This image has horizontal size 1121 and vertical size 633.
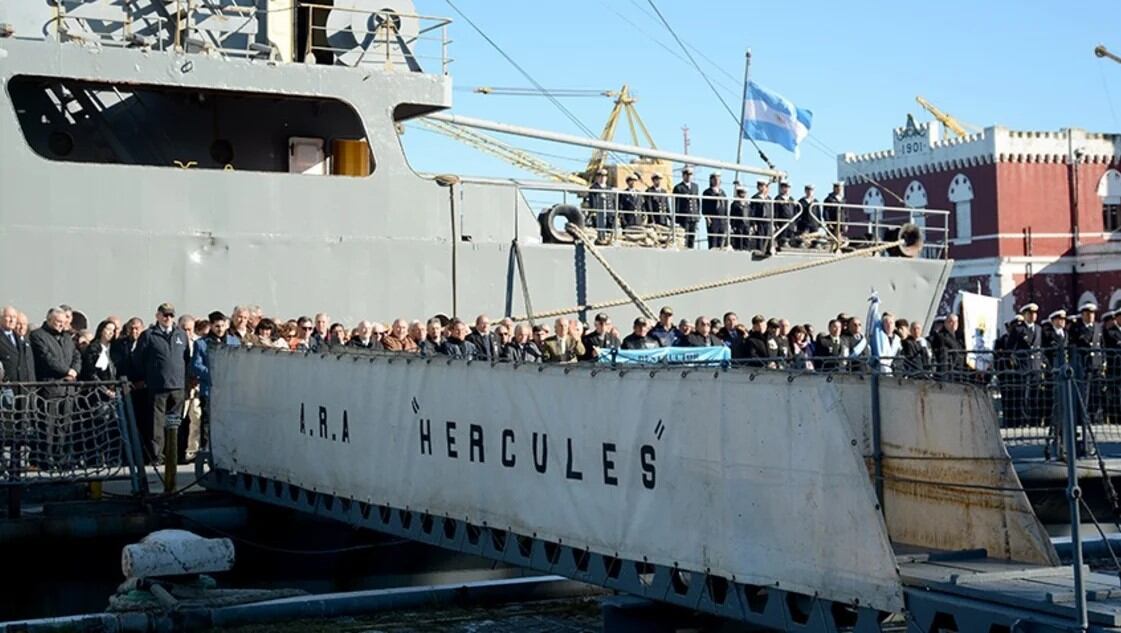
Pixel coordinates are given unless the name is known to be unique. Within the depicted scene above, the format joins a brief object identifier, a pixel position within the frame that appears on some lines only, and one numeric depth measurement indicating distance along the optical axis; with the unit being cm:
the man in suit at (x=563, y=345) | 1578
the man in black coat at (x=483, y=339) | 1543
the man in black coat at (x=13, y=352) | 1325
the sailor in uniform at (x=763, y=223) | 2114
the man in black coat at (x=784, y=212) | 2145
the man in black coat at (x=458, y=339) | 1478
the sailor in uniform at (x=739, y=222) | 2130
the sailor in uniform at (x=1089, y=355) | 1458
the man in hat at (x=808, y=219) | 2180
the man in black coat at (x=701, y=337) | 1712
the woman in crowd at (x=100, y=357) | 1450
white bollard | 1069
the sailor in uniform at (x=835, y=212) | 2172
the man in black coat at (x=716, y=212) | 2086
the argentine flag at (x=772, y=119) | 2436
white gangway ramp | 696
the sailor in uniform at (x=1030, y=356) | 1413
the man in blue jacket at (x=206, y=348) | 1452
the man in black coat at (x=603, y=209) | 1972
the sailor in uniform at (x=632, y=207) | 2045
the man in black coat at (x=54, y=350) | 1361
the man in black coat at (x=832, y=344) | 1823
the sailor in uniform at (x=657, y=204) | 2065
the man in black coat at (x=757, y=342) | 1725
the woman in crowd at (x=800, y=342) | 1827
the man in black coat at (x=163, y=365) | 1396
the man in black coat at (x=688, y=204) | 2062
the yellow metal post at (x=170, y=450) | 1277
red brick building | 5578
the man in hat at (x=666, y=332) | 1700
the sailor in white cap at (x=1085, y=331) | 1839
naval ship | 1625
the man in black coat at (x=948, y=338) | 1916
